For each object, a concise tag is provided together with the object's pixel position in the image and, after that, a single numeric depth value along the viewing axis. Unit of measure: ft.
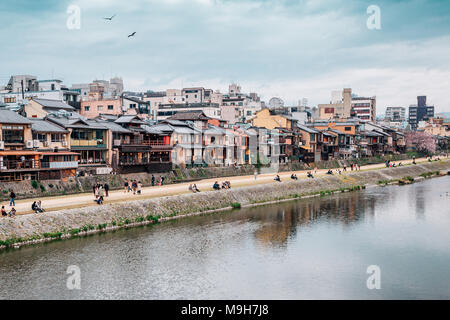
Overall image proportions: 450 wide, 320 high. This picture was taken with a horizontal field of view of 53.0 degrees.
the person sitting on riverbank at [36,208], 124.98
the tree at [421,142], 476.13
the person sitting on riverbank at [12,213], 119.14
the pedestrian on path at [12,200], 130.11
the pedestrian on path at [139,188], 162.48
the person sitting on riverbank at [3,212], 119.14
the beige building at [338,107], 483.92
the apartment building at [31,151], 151.77
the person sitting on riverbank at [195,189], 177.12
